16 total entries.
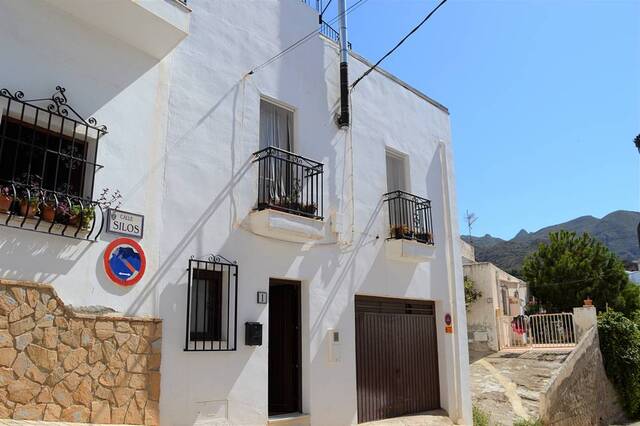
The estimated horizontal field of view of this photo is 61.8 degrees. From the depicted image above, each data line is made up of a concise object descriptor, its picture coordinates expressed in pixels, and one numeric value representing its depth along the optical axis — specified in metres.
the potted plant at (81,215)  5.72
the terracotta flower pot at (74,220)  5.71
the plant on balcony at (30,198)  5.38
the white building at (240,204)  5.94
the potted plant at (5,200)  5.24
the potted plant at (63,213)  5.64
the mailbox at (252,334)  7.27
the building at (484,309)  17.11
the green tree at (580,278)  29.78
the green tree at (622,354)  16.55
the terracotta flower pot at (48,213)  5.53
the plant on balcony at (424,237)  10.42
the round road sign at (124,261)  6.10
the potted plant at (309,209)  8.49
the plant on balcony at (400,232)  10.02
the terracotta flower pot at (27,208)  5.37
